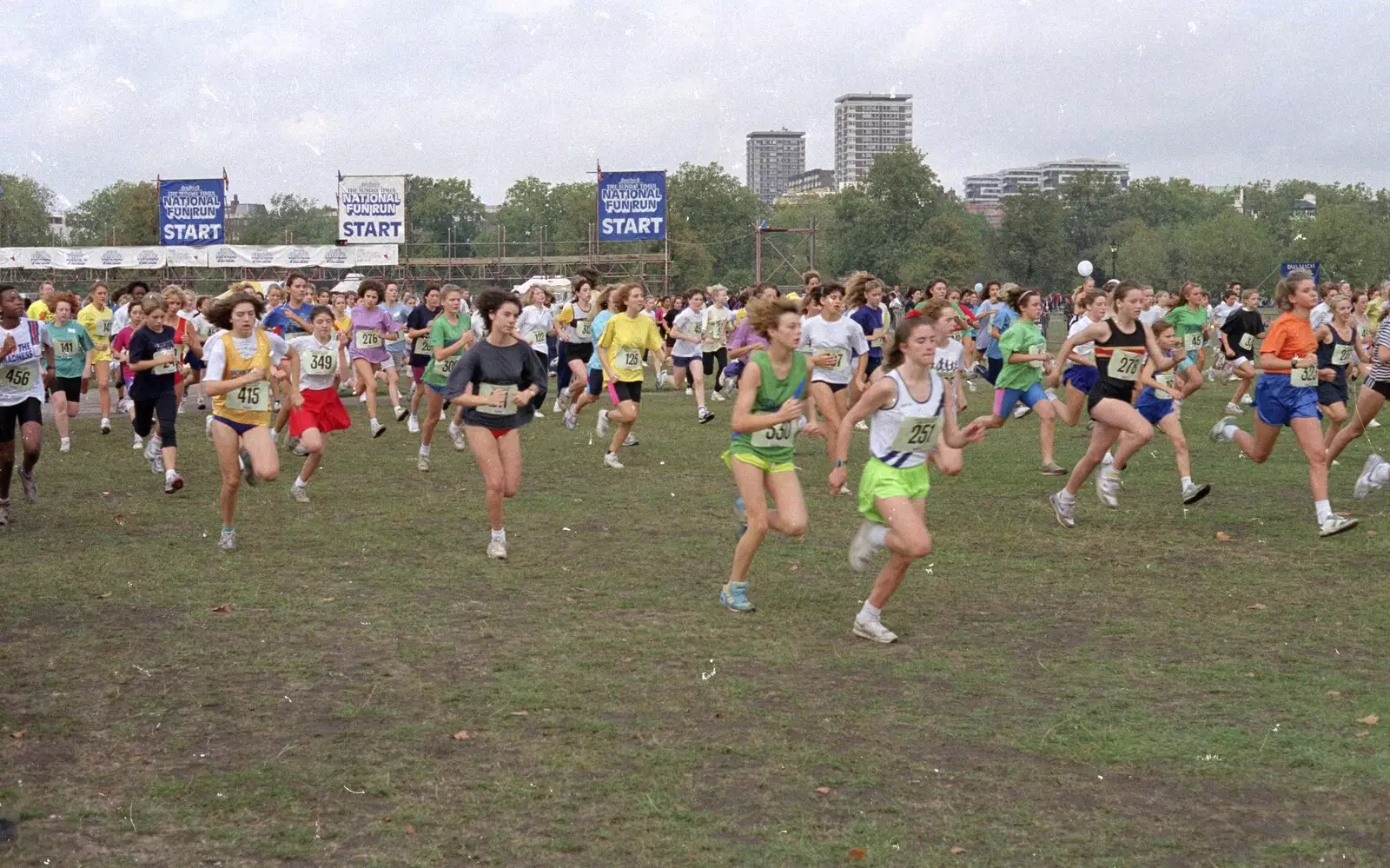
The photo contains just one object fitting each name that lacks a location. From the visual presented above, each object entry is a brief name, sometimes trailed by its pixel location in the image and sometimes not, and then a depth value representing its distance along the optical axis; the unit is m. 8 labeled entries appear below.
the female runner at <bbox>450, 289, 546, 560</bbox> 10.72
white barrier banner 66.88
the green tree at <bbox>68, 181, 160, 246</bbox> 106.94
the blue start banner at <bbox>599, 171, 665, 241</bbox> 61.69
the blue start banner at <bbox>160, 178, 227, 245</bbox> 65.81
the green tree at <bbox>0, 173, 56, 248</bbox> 121.15
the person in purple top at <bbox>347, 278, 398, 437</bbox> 19.67
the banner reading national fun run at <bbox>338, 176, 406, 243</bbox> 66.62
